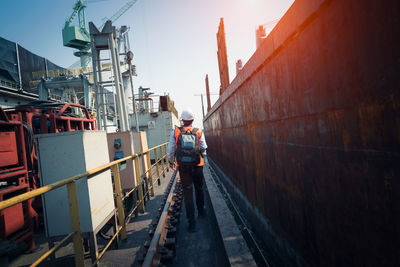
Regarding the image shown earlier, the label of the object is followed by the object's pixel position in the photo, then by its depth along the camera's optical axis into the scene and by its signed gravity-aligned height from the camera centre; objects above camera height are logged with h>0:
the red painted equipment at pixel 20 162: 3.57 -0.21
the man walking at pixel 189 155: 4.13 -0.46
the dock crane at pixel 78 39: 39.53 +21.31
